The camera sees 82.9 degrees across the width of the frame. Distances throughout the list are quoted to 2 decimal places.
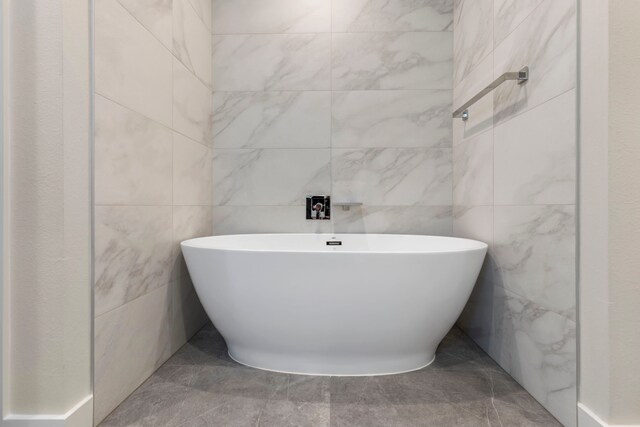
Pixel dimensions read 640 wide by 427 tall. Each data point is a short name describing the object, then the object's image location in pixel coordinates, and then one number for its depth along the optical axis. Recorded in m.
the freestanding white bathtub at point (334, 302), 1.24
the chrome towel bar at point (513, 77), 1.29
